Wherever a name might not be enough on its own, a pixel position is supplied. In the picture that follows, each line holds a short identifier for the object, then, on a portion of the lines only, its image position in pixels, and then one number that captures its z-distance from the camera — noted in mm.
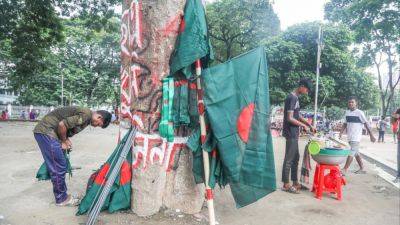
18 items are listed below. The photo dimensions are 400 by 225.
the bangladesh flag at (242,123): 4230
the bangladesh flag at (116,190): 4629
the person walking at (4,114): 34519
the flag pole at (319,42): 16319
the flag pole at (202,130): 4195
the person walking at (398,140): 7590
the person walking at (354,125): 8312
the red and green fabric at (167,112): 4570
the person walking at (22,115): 38728
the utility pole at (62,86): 38853
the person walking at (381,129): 21250
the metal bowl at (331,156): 5750
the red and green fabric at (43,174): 5098
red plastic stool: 5914
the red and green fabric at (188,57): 4336
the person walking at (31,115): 35500
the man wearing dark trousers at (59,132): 4934
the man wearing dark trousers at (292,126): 6242
